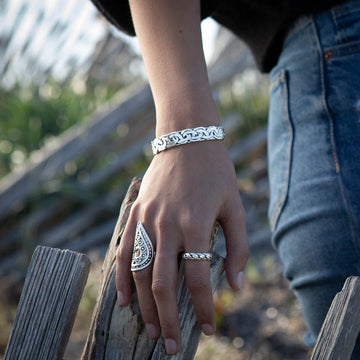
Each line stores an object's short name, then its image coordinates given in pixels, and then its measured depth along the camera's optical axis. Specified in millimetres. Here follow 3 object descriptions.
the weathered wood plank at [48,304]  895
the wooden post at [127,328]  831
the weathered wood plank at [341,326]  742
